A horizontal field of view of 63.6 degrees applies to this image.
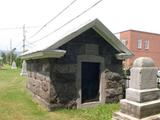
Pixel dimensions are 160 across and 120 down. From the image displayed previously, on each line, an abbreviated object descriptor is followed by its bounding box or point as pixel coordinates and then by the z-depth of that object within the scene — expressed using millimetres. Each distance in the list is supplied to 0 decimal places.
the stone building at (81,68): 5341
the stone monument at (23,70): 15705
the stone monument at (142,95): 3733
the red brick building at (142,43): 21013
